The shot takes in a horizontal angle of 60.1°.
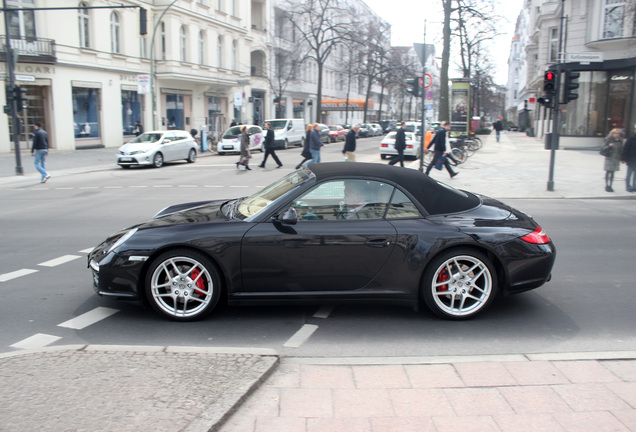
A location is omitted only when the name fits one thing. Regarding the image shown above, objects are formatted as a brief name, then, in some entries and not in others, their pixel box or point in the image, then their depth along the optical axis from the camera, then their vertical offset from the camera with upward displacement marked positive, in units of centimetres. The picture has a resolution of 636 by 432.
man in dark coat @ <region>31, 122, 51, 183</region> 1734 -67
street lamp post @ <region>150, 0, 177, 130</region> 2889 +83
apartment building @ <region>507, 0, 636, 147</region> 2858 +312
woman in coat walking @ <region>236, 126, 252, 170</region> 2069 -84
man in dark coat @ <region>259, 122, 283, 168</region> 2136 -51
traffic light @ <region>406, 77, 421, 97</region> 1809 +145
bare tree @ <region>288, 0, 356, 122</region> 4397 +885
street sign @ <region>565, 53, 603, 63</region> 1631 +226
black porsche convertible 479 -110
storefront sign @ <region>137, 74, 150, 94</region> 2723 +210
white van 3459 -19
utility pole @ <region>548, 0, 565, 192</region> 1390 +43
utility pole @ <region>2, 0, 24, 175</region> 1877 +145
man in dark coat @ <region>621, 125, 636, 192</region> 1398 -60
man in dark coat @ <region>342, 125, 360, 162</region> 1867 -42
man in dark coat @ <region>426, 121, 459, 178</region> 1717 -51
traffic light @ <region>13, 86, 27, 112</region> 1882 +100
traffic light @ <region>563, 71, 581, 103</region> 1403 +116
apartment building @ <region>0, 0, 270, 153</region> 2706 +351
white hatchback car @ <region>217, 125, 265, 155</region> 3008 -62
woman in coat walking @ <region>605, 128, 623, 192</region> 1434 -62
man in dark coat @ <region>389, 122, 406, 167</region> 1916 -41
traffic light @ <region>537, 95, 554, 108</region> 1445 +81
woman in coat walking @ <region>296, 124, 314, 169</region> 1919 -58
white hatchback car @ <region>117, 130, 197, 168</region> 2211 -90
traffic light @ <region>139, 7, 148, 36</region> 2005 +385
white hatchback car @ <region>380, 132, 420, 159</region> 2595 -79
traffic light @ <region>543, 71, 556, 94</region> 1396 +122
